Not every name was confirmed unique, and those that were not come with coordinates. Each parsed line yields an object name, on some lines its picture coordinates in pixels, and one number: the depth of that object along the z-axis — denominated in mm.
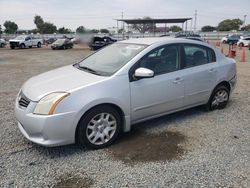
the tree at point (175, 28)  76431
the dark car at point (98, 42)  25581
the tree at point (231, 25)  83288
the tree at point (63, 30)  78125
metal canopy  34712
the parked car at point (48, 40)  40647
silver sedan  2988
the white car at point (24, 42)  28406
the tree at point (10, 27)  75125
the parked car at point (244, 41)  28355
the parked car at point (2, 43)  31797
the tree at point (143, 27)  44906
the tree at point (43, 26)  73125
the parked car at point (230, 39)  34666
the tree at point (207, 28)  79625
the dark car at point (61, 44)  27844
